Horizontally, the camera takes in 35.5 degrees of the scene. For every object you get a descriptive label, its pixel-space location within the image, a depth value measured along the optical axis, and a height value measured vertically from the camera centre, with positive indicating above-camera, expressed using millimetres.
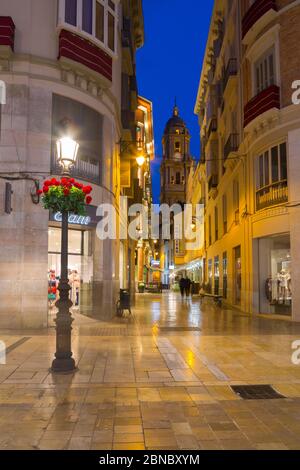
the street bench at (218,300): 25612 -1517
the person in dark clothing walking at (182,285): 35938 -969
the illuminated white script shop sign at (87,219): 16084 +1944
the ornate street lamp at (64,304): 8766 -597
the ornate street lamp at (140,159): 21850 +5316
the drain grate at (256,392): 7055 -1873
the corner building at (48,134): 14867 +4779
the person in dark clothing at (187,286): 36062 -1059
